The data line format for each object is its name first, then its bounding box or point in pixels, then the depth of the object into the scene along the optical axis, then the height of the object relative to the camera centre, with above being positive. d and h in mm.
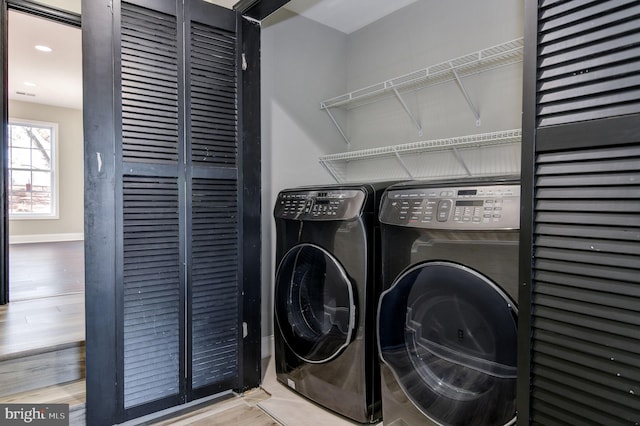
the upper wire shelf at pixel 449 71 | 1806 +800
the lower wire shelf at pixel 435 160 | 1900 +320
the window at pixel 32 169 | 6586 +745
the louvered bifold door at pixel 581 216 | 708 -16
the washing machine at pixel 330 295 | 1635 -443
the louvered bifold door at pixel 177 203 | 1622 +27
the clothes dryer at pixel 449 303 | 1162 -348
